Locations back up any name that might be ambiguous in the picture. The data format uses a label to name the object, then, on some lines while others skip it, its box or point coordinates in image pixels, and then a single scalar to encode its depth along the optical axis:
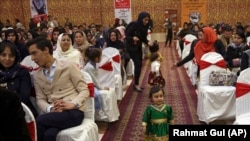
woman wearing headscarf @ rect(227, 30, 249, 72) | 4.60
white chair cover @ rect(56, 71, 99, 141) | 2.77
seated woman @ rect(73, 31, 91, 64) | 5.21
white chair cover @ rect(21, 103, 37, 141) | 2.34
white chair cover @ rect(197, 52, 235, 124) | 3.96
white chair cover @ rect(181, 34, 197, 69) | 7.83
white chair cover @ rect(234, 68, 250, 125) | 3.08
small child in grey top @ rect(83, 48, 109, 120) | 4.02
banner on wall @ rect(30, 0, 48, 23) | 13.49
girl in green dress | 2.99
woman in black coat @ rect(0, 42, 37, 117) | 2.82
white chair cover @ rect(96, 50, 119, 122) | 4.07
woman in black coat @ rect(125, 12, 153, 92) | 5.73
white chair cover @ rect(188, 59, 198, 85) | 6.09
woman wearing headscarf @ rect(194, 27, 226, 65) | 4.95
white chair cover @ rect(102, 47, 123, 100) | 5.13
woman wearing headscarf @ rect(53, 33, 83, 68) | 4.46
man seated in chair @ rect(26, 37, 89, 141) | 2.83
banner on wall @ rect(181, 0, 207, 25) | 13.80
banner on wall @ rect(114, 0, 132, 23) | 12.41
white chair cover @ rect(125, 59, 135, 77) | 7.45
